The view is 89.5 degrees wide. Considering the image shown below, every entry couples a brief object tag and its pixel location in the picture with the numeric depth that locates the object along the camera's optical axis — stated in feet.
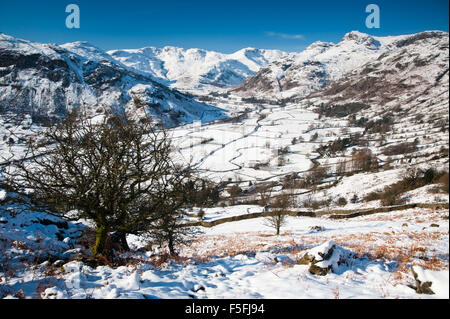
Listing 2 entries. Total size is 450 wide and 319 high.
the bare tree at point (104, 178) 23.24
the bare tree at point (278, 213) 91.71
